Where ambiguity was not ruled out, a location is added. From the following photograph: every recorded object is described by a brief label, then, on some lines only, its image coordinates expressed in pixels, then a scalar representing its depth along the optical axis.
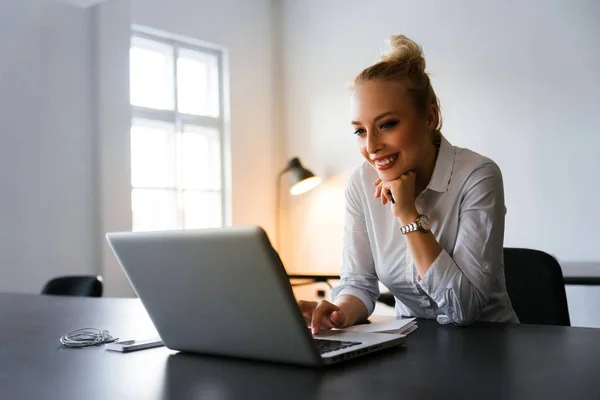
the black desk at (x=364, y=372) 0.80
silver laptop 0.89
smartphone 1.16
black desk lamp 5.26
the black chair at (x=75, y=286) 2.70
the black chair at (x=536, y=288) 1.62
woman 1.38
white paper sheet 1.17
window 4.93
